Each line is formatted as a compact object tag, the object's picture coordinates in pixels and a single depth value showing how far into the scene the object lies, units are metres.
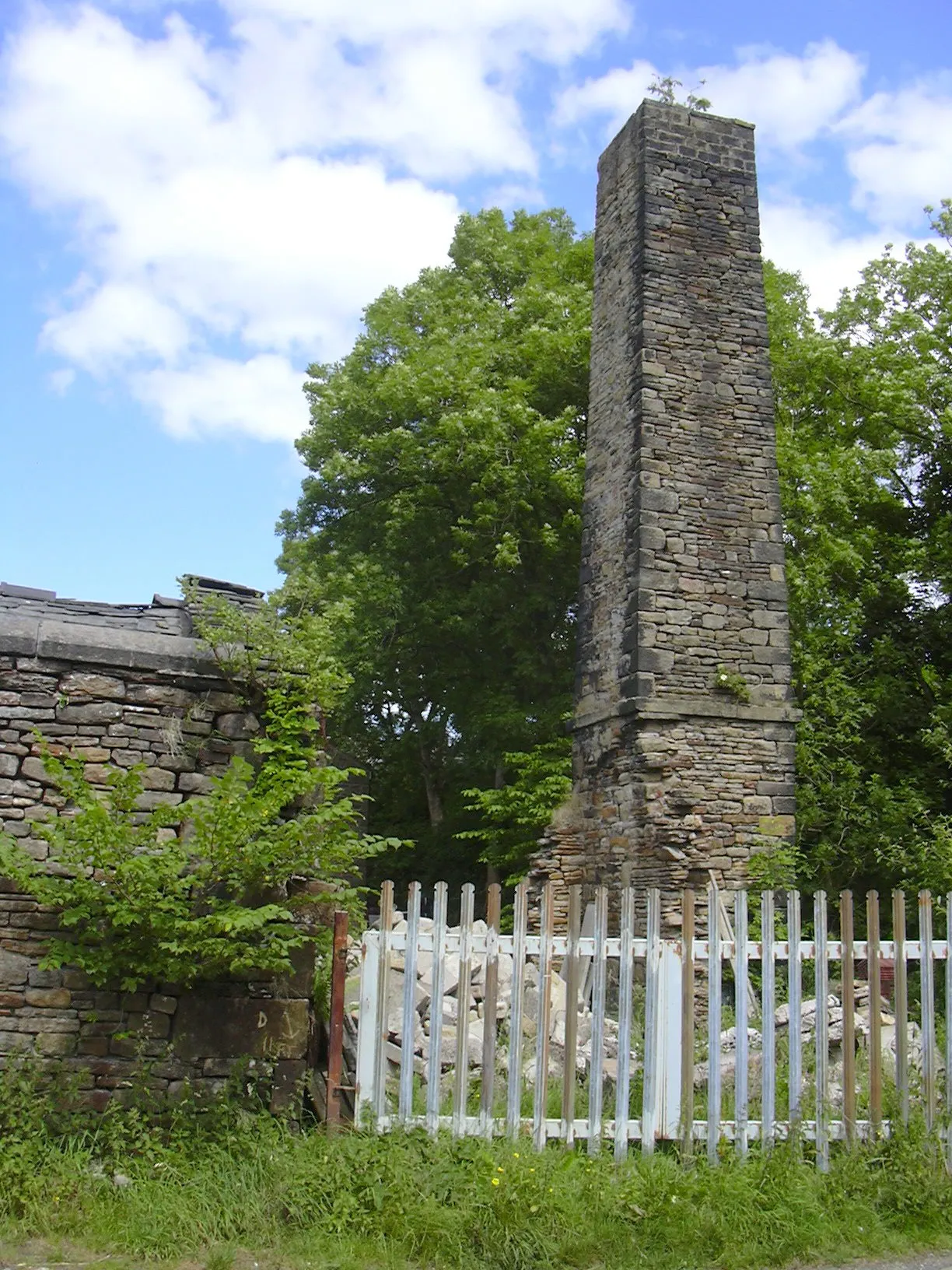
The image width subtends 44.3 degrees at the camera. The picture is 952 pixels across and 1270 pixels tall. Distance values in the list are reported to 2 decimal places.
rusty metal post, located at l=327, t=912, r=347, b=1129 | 5.52
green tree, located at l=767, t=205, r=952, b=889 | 14.03
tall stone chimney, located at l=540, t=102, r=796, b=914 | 11.86
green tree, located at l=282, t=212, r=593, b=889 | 18.62
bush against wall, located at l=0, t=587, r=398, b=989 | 5.61
